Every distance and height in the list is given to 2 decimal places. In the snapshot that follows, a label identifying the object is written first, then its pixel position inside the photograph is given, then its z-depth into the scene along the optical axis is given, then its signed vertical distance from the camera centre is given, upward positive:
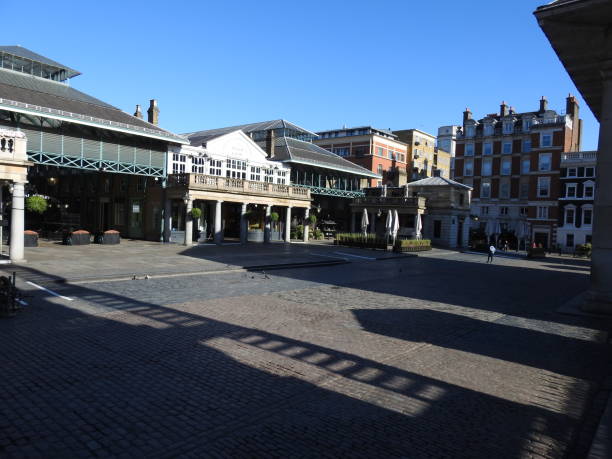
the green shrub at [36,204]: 23.72 +0.23
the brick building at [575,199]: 53.16 +3.64
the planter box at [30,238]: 25.50 -1.78
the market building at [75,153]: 25.72 +3.71
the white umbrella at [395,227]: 37.19 -0.42
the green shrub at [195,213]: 32.22 +0.09
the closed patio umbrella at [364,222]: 40.34 -0.16
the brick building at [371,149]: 62.66 +10.63
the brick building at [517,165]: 57.34 +8.77
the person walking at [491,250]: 31.73 -1.74
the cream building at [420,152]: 73.88 +12.40
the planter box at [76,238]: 27.91 -1.81
